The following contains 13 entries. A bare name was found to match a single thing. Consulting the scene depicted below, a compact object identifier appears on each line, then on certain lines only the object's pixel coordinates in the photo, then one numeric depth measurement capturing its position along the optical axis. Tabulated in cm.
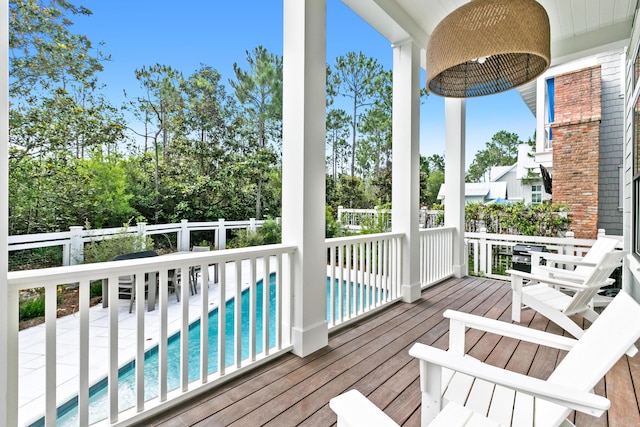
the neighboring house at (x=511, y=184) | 1172
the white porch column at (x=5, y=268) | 125
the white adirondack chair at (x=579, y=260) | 336
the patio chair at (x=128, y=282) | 237
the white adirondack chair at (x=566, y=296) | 274
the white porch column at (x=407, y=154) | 369
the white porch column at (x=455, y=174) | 468
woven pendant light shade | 171
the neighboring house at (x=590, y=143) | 603
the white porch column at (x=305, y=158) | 241
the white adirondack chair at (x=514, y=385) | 95
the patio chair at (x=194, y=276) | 290
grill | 467
